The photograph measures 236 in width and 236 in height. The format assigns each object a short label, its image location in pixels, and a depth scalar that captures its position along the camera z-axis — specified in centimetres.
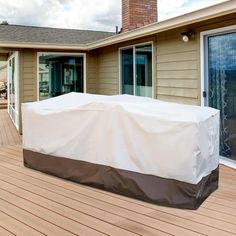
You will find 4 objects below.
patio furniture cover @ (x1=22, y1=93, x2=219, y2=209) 273
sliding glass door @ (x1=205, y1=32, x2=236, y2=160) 392
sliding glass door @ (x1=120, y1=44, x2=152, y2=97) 558
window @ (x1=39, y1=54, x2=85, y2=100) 704
